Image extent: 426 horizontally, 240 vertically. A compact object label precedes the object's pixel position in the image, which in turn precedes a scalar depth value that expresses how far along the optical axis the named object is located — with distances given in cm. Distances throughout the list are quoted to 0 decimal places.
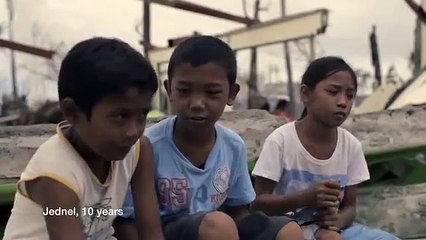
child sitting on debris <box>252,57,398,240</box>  210
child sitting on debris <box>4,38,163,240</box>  146
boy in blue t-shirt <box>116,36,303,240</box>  176
